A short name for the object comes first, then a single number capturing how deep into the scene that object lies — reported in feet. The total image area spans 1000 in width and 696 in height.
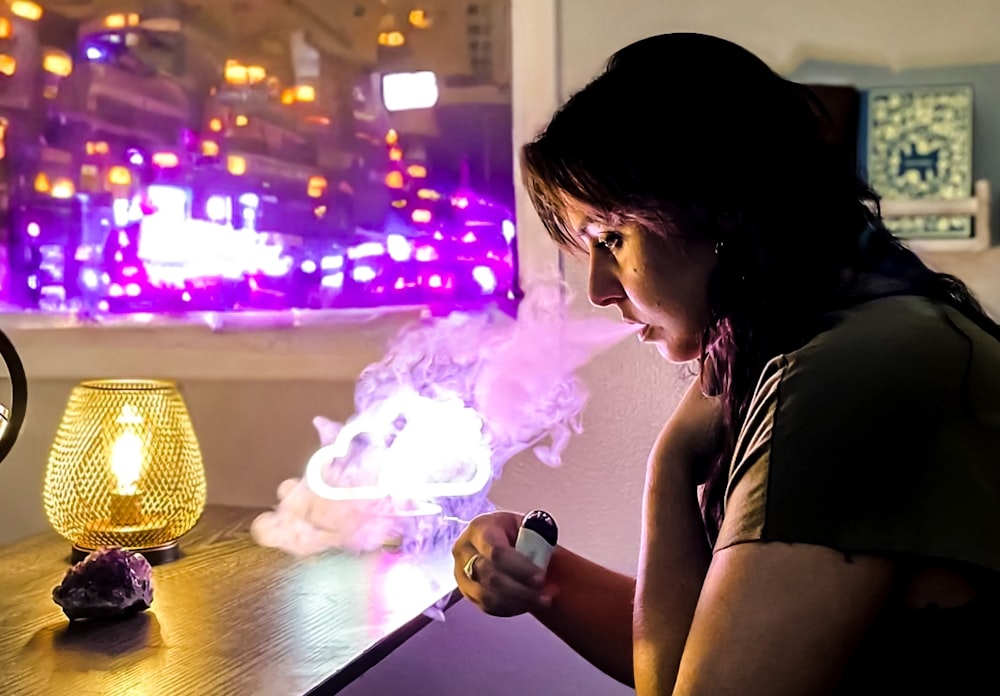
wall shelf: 4.25
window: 5.02
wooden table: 2.94
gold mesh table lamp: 4.30
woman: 2.22
